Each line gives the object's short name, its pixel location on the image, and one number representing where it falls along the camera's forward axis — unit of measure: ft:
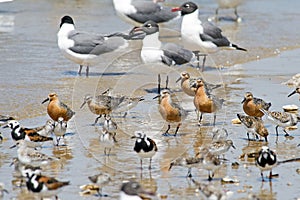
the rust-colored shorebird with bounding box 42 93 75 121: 66.54
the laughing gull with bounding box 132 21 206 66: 83.25
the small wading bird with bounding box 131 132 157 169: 53.98
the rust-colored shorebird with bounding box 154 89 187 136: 65.10
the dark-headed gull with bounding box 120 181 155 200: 44.27
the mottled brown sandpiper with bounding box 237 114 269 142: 62.90
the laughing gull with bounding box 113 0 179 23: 111.75
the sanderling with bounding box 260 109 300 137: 65.21
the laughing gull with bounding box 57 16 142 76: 89.04
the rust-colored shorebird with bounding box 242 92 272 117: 68.59
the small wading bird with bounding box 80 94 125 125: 69.21
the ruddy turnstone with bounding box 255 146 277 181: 52.44
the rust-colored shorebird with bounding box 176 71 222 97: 75.97
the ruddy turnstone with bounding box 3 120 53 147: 59.41
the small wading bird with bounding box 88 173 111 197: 49.49
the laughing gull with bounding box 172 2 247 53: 94.38
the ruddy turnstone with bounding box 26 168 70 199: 46.68
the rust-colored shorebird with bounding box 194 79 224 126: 68.69
